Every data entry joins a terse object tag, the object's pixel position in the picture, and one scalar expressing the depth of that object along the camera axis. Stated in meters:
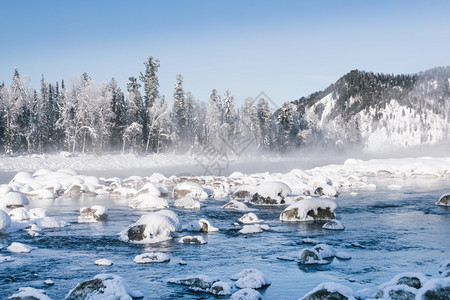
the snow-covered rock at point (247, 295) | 9.60
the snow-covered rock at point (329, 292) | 8.99
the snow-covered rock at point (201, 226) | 18.03
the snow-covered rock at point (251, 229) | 17.56
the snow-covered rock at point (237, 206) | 24.17
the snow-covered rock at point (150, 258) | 13.09
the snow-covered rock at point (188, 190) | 29.89
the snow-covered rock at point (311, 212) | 20.36
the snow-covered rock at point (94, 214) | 20.91
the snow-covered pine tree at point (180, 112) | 80.88
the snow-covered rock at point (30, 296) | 8.95
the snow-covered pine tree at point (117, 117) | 71.50
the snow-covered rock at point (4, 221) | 17.47
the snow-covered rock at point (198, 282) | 10.62
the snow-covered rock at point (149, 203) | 25.34
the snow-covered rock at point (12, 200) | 24.91
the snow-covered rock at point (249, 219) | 19.92
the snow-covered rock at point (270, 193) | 26.70
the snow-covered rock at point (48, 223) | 18.83
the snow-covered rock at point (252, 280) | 10.70
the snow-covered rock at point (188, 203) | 24.92
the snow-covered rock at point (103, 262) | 12.81
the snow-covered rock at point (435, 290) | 8.62
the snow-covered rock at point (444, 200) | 24.56
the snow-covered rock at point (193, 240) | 15.73
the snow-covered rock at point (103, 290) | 9.52
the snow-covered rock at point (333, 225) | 18.25
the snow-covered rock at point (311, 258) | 12.88
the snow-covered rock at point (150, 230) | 16.20
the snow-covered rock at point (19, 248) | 14.40
